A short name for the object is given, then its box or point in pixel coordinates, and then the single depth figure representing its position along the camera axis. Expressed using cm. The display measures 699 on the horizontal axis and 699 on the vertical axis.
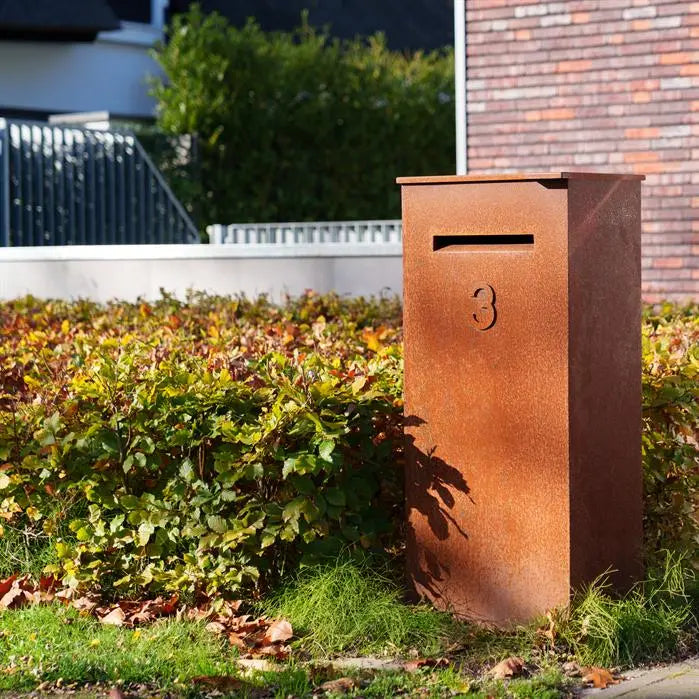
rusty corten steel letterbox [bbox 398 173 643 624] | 418
